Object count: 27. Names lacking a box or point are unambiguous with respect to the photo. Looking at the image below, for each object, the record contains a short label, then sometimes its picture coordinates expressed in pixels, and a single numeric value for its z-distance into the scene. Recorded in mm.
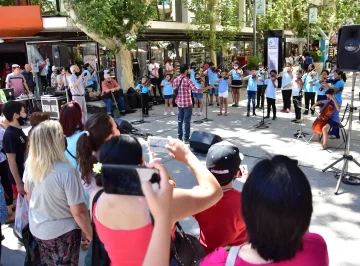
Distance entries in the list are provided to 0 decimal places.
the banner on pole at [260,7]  16627
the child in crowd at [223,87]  11438
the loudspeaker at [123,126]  6062
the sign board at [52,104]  9711
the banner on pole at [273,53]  14109
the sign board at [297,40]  24617
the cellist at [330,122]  7625
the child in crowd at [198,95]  11603
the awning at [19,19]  12266
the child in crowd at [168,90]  12016
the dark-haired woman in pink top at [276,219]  1331
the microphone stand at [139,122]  11082
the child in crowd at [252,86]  11055
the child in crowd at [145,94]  11984
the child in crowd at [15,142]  4035
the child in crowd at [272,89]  10586
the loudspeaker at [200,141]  6727
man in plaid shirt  8344
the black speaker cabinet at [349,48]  5797
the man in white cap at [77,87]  10616
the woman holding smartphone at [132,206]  1643
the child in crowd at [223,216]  2242
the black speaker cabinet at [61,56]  10117
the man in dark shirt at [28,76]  13086
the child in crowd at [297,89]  10369
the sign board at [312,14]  22141
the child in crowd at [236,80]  12328
